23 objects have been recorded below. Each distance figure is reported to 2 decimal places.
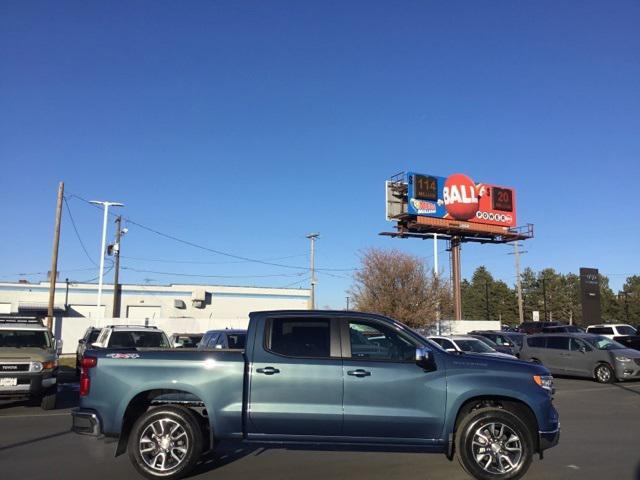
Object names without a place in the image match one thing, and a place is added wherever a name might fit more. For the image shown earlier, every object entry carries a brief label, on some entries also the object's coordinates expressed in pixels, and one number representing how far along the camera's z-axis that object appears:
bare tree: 36.56
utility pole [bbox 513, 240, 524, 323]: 57.00
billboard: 44.44
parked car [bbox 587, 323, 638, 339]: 29.89
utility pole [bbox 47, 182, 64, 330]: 29.25
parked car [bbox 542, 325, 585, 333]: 37.78
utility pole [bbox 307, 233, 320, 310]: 46.19
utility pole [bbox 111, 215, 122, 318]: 39.27
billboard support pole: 42.47
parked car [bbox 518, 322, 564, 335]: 43.30
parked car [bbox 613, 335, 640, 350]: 27.66
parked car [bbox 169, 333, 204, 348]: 20.01
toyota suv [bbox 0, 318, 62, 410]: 11.45
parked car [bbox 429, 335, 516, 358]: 18.47
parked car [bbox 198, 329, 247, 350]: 14.99
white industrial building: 49.69
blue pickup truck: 6.21
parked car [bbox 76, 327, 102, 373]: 20.09
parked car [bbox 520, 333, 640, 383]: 18.30
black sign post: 44.66
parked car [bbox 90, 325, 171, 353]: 15.30
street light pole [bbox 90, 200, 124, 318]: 35.41
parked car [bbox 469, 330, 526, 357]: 24.09
